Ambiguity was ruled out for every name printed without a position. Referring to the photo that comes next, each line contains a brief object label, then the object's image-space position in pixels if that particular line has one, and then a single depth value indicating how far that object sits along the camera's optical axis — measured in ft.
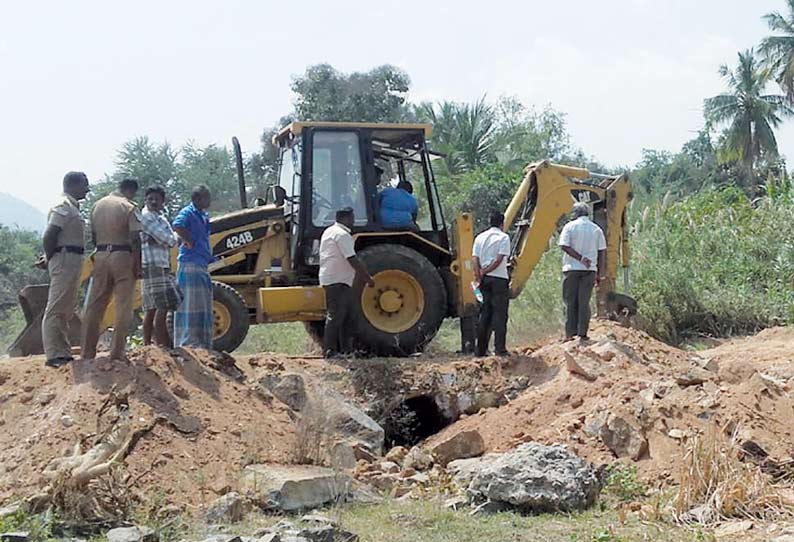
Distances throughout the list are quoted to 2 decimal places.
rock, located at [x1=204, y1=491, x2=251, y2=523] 19.58
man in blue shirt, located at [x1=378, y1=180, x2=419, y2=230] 34.27
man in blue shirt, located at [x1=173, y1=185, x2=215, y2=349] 28.86
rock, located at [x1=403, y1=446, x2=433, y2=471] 24.78
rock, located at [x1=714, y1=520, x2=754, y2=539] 18.81
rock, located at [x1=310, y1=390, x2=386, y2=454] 26.13
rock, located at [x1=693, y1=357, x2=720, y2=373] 28.94
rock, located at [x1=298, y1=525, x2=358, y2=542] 17.61
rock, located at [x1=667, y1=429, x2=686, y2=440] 23.38
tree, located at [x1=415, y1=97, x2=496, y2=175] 93.15
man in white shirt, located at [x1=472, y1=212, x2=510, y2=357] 32.09
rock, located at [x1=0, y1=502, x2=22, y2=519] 18.48
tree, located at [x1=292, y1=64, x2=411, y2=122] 98.43
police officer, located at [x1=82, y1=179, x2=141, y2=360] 24.62
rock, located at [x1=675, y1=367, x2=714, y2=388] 25.68
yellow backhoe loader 33.30
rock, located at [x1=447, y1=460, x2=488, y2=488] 22.68
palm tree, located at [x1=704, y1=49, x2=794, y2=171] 110.73
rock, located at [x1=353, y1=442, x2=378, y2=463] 25.12
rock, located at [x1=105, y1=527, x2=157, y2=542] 17.54
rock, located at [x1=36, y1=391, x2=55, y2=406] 23.08
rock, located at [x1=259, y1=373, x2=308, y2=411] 27.20
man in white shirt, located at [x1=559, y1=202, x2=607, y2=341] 32.42
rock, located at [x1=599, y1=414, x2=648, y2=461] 23.79
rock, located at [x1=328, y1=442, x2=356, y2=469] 23.15
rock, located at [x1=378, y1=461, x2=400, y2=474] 24.25
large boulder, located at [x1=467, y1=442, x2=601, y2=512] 20.52
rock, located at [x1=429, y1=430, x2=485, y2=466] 25.72
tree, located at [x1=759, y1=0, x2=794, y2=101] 105.09
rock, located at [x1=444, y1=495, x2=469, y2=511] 21.16
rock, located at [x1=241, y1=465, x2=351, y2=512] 20.52
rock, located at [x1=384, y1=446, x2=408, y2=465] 25.55
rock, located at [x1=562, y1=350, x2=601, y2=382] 28.73
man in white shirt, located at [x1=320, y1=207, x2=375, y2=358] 30.96
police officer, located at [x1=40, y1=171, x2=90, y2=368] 24.11
